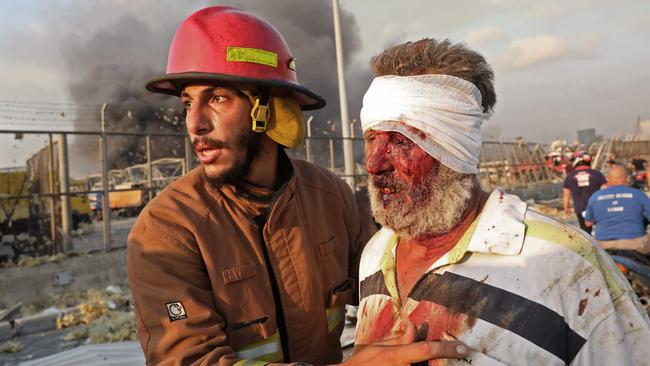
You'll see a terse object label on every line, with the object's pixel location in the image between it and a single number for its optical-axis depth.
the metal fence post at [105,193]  8.38
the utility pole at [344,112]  12.45
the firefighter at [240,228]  1.89
